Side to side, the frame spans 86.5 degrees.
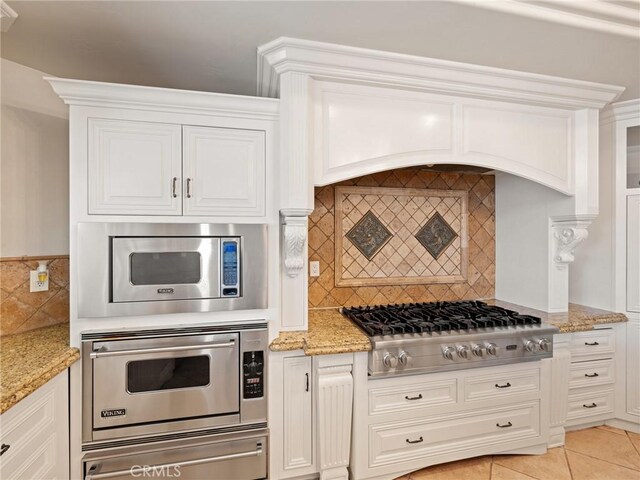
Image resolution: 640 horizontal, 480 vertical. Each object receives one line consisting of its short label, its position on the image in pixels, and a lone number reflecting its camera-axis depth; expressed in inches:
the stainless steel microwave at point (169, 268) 64.4
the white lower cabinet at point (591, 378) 92.8
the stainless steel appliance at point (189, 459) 65.3
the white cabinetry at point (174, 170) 65.2
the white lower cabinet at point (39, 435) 48.7
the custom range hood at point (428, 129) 70.4
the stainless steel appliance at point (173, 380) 65.2
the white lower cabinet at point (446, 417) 73.2
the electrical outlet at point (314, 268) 98.3
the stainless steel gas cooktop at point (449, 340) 72.1
